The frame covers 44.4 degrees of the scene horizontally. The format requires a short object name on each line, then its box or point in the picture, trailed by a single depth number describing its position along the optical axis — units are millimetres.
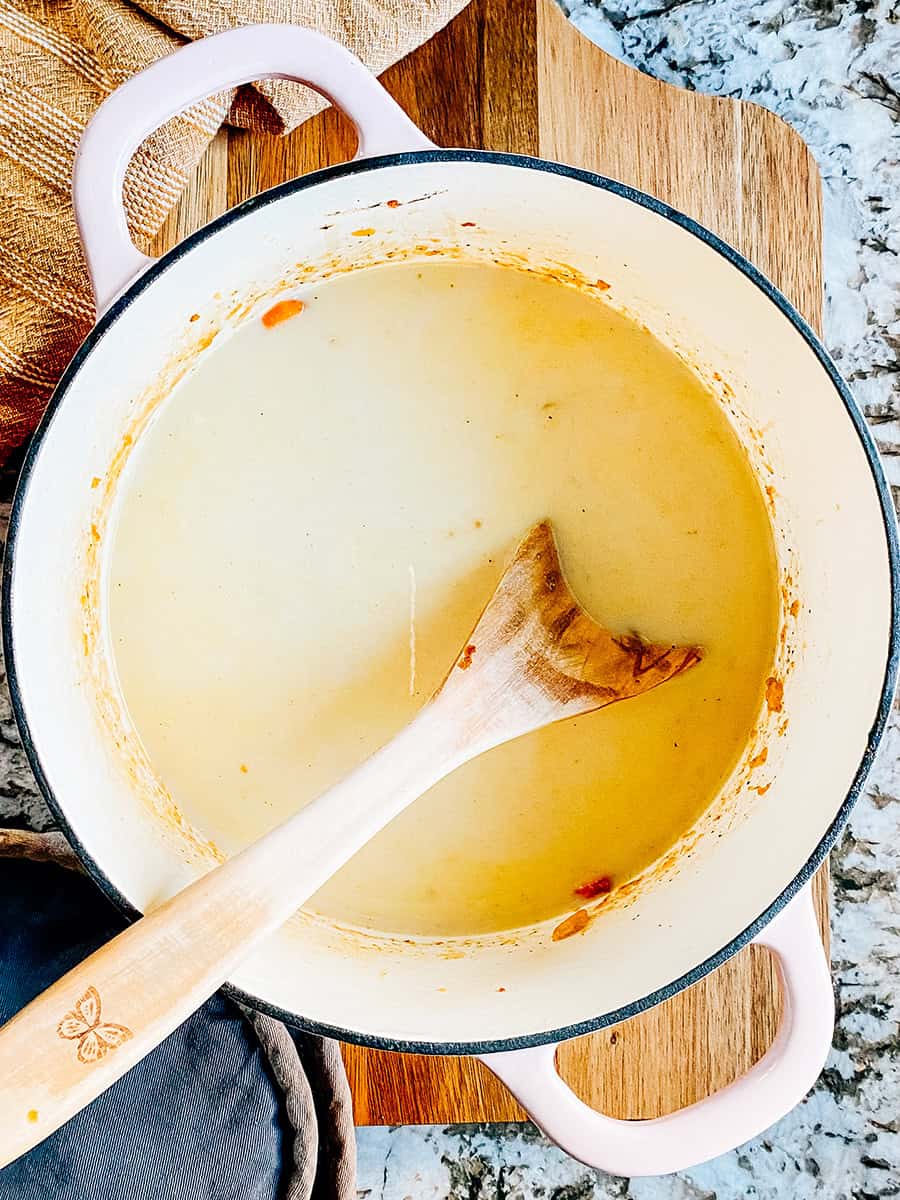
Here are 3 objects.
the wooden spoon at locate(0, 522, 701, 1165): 467
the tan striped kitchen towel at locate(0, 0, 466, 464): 645
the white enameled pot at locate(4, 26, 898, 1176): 530
